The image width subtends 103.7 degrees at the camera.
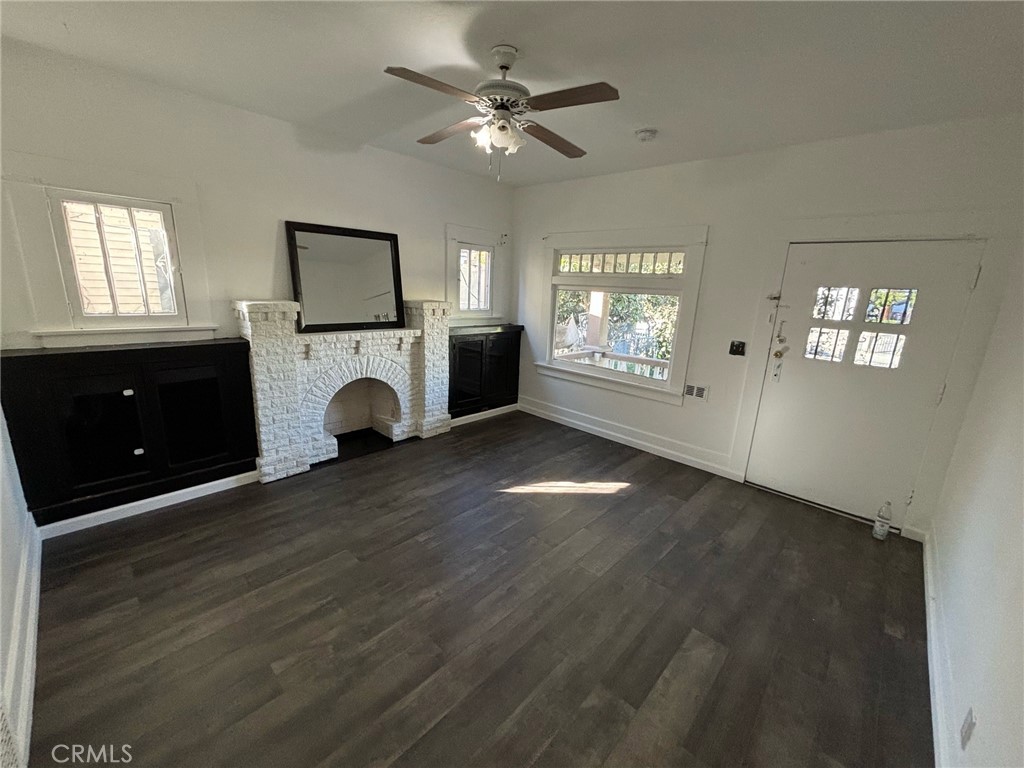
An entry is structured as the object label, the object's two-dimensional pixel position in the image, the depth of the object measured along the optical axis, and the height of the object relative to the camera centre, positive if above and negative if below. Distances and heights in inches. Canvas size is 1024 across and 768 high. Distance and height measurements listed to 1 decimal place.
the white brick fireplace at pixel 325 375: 121.9 -30.4
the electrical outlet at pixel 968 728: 51.8 -52.9
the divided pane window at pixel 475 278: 181.2 +6.6
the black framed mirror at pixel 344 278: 131.6 +3.2
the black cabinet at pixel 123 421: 91.6 -35.9
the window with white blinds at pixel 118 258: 96.2 +4.8
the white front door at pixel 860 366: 102.7 -16.0
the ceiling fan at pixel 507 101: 71.5 +36.2
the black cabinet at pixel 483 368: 178.1 -34.5
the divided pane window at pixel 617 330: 159.2 -13.5
